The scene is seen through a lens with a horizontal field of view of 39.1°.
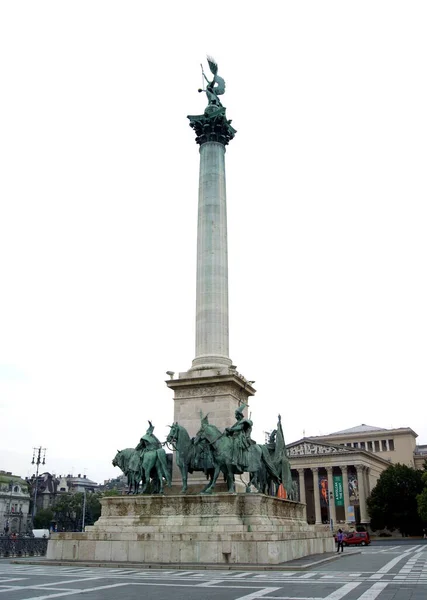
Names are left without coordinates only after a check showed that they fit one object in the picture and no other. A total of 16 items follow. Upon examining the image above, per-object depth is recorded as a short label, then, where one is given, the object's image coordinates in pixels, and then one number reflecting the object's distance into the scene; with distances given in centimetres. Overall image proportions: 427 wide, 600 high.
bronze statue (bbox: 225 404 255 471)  2753
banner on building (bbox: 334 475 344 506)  10538
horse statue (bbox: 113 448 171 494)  2933
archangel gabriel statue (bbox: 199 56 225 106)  4214
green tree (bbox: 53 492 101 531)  10850
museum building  10394
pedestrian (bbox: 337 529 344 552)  3699
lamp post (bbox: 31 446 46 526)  7775
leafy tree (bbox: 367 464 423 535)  9350
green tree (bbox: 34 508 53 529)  11431
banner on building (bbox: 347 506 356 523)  9738
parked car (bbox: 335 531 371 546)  6341
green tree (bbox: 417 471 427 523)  7300
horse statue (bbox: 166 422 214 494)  2802
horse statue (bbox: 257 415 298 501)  3127
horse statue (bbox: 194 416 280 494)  2745
